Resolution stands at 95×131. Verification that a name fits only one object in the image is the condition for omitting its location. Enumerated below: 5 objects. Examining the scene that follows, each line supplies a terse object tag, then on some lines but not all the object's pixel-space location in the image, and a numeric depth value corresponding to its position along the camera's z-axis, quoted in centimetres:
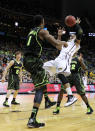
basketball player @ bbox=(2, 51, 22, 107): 700
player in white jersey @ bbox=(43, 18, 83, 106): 417
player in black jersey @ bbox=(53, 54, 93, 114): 517
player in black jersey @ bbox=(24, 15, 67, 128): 366
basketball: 414
